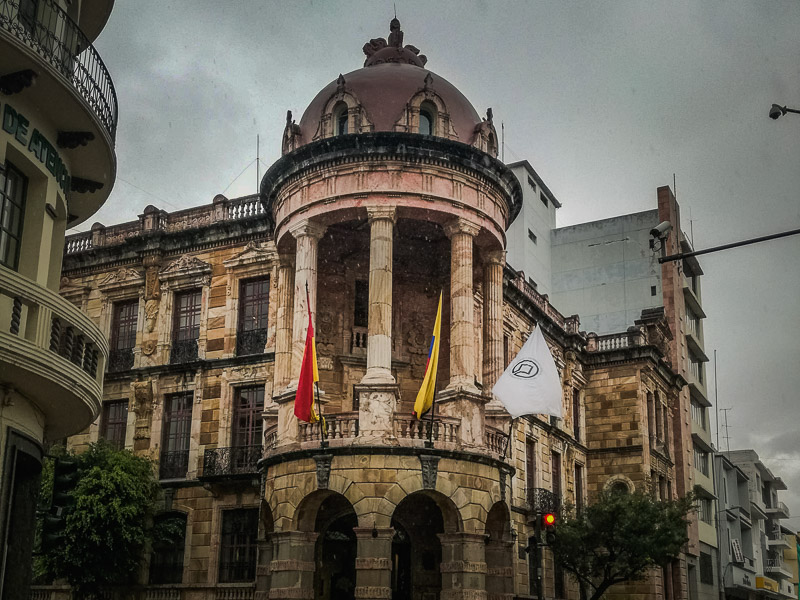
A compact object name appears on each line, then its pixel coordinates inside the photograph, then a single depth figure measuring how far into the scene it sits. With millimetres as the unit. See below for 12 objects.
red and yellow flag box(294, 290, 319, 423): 24094
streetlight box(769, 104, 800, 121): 15169
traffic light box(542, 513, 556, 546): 21406
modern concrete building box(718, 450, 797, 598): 69188
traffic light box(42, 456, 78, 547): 12586
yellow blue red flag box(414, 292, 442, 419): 24250
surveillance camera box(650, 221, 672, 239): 15727
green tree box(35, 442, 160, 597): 28312
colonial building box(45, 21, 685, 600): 24625
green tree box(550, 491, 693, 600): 32156
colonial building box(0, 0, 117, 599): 13453
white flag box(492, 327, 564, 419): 24281
